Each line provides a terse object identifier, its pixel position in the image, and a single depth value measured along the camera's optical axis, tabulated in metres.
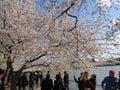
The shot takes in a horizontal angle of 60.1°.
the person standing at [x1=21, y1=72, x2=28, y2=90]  6.38
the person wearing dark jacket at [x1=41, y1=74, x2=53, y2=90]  4.94
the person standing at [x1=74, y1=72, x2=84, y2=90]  4.53
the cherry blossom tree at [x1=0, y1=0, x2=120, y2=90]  5.01
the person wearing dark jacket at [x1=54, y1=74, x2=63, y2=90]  5.09
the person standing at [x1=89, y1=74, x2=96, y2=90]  4.43
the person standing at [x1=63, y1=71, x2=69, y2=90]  6.16
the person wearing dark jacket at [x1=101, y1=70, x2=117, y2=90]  3.88
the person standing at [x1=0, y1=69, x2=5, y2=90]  3.23
